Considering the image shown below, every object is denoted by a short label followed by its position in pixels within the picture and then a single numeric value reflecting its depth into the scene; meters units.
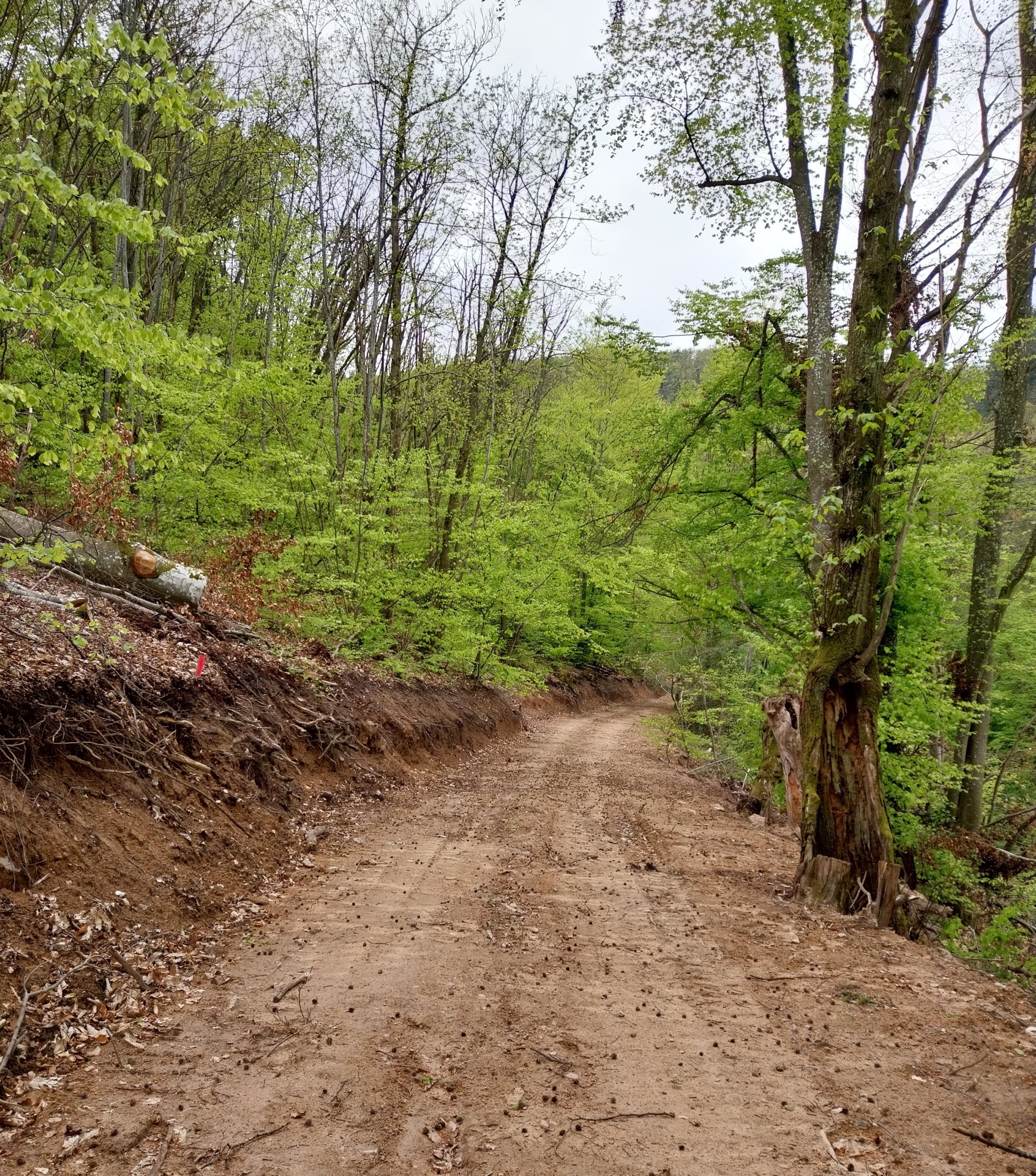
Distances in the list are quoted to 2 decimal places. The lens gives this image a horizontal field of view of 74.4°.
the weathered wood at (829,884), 5.88
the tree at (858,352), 5.89
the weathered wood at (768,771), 11.56
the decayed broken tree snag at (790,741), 9.62
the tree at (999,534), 10.00
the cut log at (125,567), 7.46
